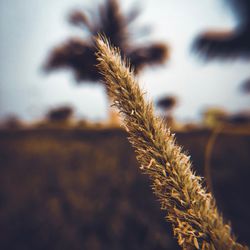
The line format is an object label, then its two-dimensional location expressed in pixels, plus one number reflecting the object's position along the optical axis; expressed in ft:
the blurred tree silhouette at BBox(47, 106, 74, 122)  44.77
